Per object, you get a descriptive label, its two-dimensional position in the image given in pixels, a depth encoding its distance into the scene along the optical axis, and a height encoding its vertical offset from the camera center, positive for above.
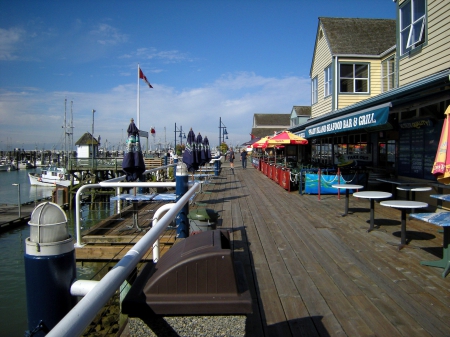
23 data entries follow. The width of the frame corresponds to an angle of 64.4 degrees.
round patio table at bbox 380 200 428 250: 5.52 -0.81
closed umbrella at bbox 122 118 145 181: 7.90 -0.06
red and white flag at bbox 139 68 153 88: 21.13 +4.70
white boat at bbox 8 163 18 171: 95.90 -2.98
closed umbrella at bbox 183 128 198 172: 12.88 +0.03
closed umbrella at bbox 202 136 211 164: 15.88 +0.22
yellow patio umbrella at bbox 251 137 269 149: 19.56 +0.59
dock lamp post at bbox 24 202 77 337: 1.71 -0.57
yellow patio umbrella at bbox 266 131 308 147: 14.51 +0.62
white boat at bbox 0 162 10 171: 96.16 -2.95
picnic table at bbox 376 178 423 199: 8.75 -0.73
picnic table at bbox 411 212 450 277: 4.63 -1.07
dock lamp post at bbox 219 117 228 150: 42.76 +3.33
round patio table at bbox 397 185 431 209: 7.24 -1.04
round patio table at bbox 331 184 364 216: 8.00 -0.74
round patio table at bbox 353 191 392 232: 6.57 -0.78
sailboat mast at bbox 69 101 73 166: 65.25 +3.98
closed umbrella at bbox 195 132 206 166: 13.62 +0.22
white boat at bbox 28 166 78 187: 47.72 -3.08
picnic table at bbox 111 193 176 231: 6.96 -0.85
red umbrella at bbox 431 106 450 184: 4.85 -0.08
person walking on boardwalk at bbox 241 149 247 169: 29.70 -0.47
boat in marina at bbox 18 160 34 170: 102.25 -2.68
